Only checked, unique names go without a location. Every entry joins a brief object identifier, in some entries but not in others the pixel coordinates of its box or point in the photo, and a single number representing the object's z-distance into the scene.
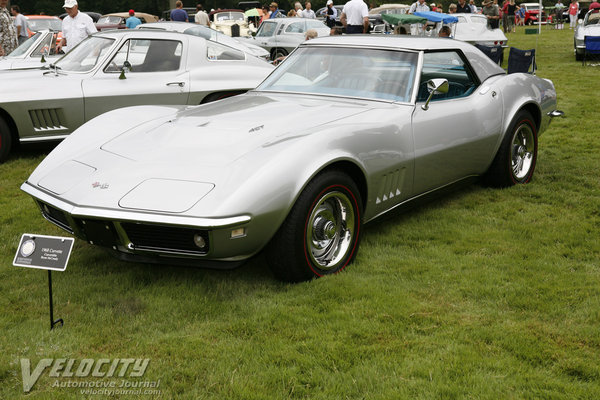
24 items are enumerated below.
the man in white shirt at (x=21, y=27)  13.55
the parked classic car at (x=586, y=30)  16.09
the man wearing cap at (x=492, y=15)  17.56
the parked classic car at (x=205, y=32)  8.93
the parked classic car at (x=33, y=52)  9.00
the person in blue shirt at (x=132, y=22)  17.88
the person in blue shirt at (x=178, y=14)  16.86
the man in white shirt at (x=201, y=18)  18.41
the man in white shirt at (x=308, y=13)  20.70
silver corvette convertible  3.34
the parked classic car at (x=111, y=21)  30.92
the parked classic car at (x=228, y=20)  26.28
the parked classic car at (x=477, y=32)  16.77
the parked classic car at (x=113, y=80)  6.74
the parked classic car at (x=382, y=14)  19.03
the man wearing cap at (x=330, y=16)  18.01
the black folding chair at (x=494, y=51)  12.85
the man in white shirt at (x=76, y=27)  9.54
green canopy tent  17.61
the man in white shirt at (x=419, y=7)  18.11
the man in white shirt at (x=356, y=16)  12.27
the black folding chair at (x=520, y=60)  10.64
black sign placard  3.02
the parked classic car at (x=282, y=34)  17.20
